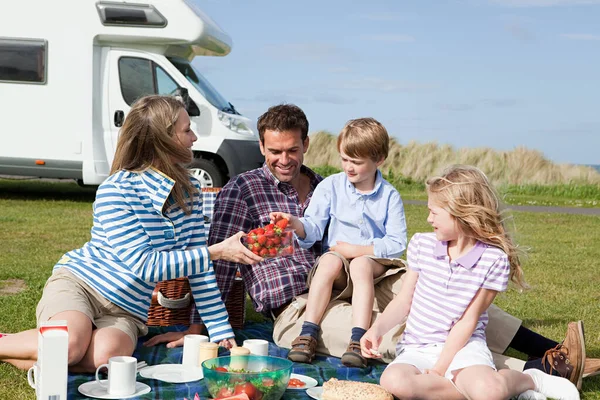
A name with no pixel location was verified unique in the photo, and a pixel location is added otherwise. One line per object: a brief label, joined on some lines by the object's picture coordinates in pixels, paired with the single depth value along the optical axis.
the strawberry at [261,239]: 3.75
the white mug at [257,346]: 3.70
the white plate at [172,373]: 3.54
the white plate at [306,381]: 3.50
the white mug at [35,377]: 3.12
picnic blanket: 3.37
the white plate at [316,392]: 3.35
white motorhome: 10.95
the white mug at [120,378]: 3.27
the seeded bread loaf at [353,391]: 3.20
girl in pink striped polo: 3.38
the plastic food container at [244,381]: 3.15
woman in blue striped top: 3.64
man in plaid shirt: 4.33
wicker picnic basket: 4.49
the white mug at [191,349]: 3.68
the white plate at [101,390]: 3.25
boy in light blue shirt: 4.05
